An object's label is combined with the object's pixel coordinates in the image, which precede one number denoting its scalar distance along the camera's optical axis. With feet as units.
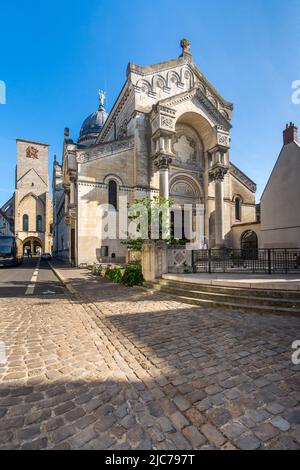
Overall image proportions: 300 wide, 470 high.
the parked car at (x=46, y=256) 121.80
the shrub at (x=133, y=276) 33.99
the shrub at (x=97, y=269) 48.47
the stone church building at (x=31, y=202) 160.04
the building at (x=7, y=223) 163.02
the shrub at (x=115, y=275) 37.73
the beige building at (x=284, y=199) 46.70
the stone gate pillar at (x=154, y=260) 32.53
